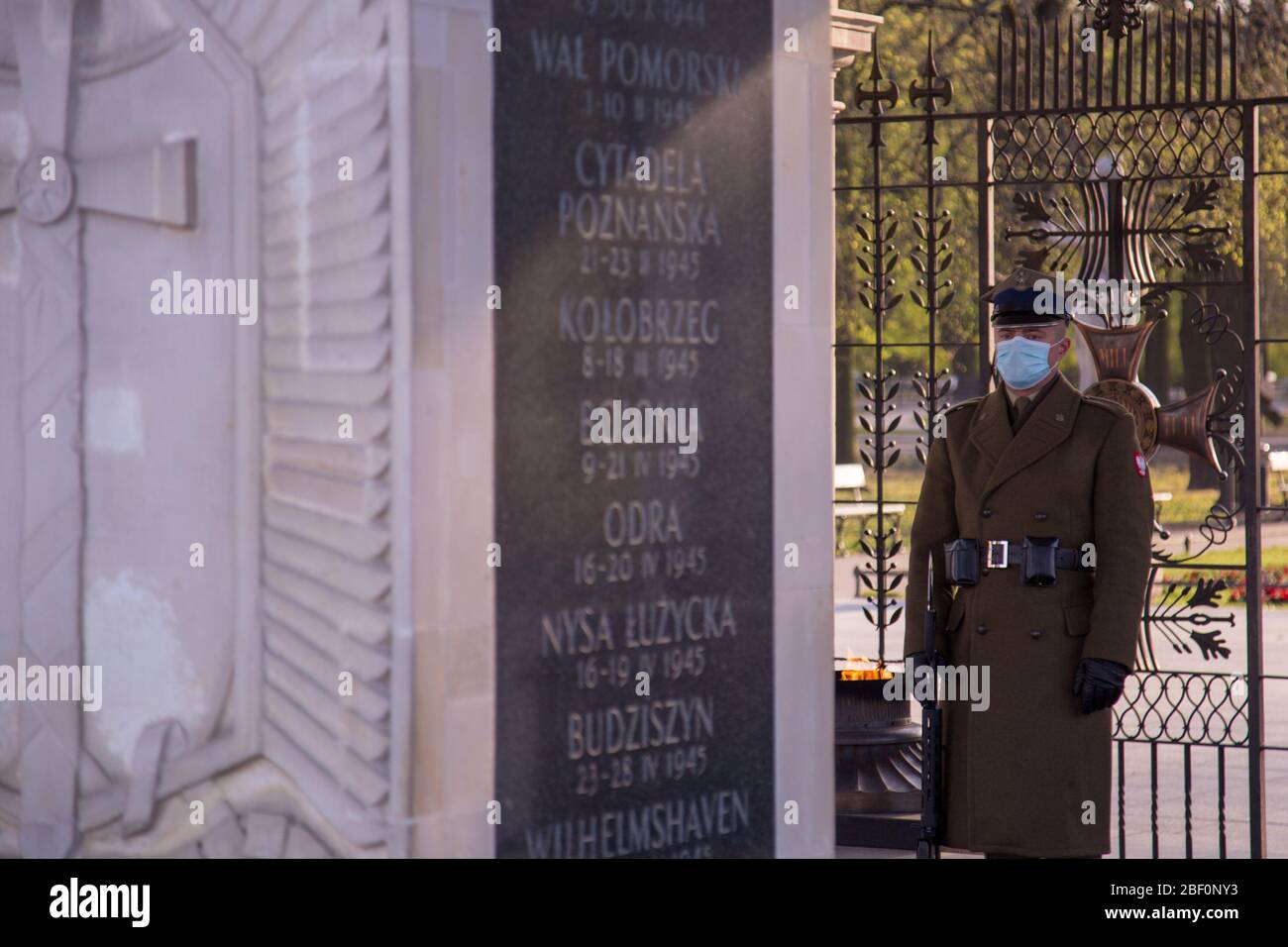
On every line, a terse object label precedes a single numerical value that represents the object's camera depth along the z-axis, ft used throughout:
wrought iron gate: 21.01
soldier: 16.47
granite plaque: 13.46
